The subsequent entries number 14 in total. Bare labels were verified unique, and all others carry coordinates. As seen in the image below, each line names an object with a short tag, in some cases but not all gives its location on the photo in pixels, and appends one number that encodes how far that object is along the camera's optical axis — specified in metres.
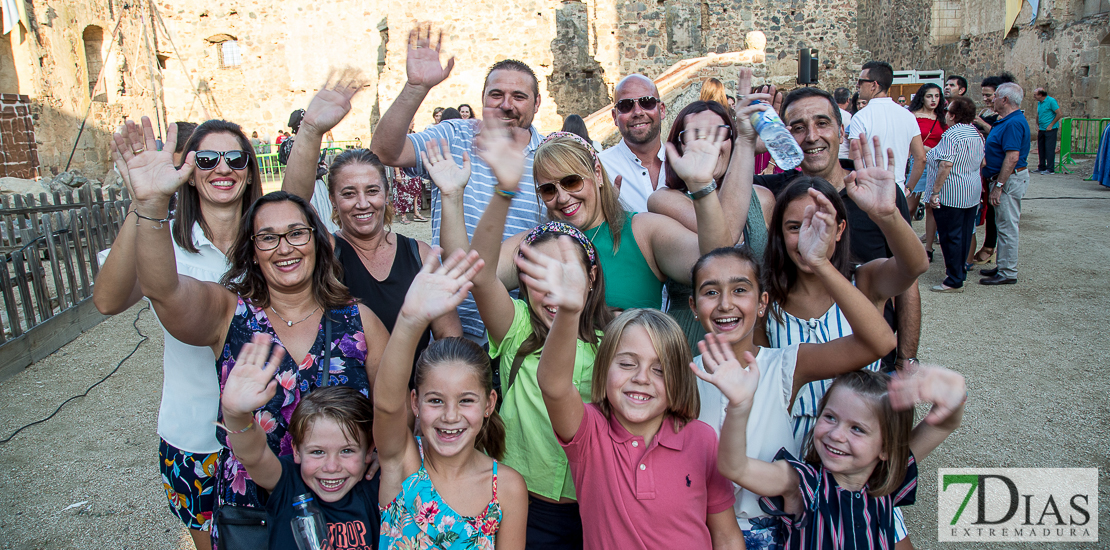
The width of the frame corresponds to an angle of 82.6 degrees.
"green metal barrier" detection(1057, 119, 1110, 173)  13.12
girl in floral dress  1.81
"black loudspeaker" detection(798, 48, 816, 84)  11.12
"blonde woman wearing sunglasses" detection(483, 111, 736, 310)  2.38
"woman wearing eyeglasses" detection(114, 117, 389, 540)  1.97
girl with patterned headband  2.07
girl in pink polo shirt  1.82
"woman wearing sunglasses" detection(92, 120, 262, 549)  1.97
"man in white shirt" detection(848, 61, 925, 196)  5.04
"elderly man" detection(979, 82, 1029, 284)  6.16
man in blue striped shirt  2.85
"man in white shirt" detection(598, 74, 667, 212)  3.65
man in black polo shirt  2.89
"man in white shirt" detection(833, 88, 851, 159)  9.72
